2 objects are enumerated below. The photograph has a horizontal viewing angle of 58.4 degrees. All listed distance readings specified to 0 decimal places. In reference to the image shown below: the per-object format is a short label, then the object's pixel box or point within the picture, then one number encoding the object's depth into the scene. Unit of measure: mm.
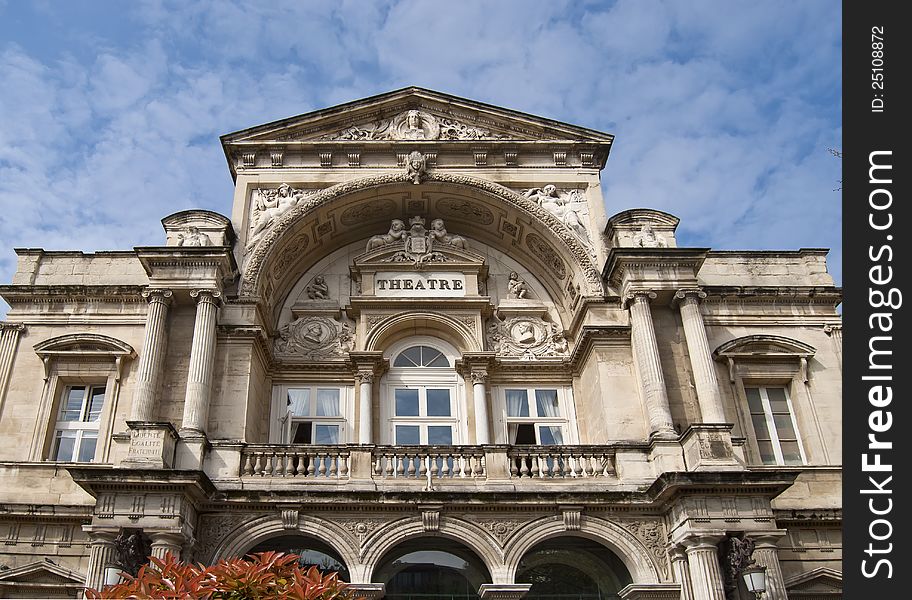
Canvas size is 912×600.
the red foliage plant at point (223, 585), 7641
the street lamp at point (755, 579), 14266
